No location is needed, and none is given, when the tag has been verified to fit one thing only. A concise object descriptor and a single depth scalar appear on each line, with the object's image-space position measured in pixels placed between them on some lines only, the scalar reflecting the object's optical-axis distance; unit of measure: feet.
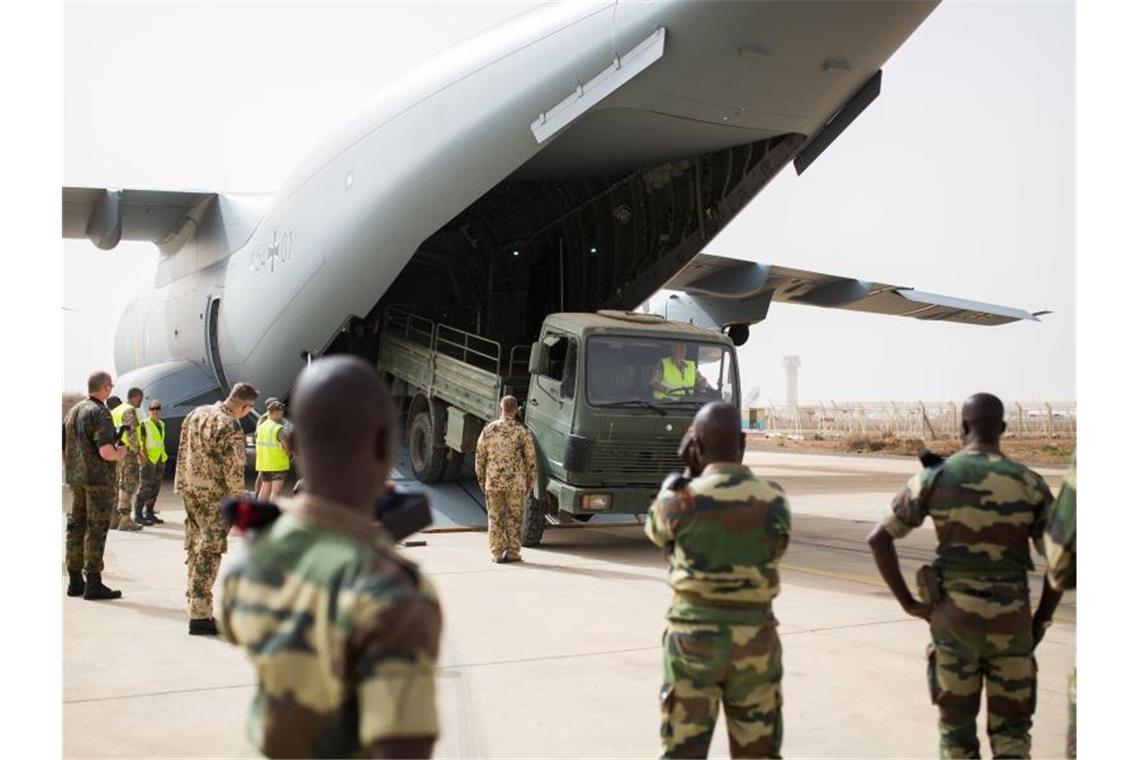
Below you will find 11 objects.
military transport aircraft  30.27
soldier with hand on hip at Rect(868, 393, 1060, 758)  11.32
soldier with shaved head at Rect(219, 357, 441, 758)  5.77
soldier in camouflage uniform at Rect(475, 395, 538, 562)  29.99
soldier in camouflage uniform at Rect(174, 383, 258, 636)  21.06
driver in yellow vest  32.48
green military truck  30.96
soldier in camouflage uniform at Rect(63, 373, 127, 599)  23.75
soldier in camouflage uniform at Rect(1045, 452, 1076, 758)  9.87
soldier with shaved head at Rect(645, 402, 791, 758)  10.43
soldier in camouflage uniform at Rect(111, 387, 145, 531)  36.73
